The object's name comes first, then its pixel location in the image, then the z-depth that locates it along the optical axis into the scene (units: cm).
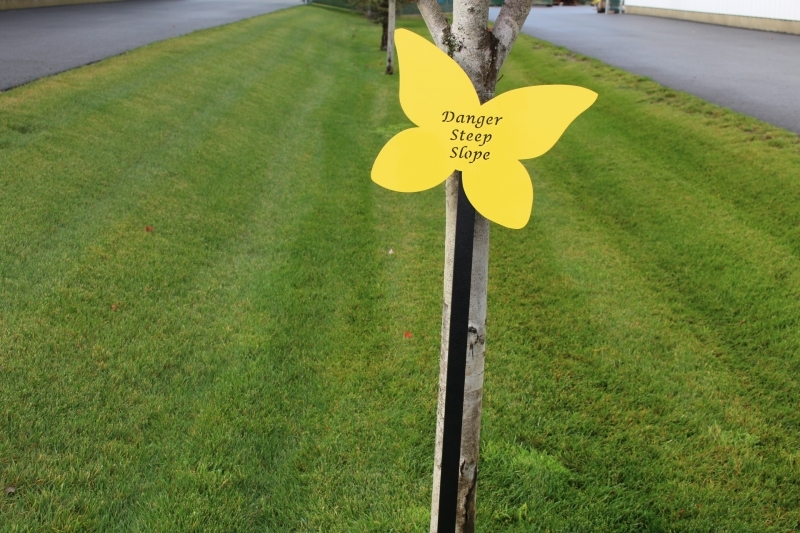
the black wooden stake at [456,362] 230
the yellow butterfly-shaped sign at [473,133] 221
